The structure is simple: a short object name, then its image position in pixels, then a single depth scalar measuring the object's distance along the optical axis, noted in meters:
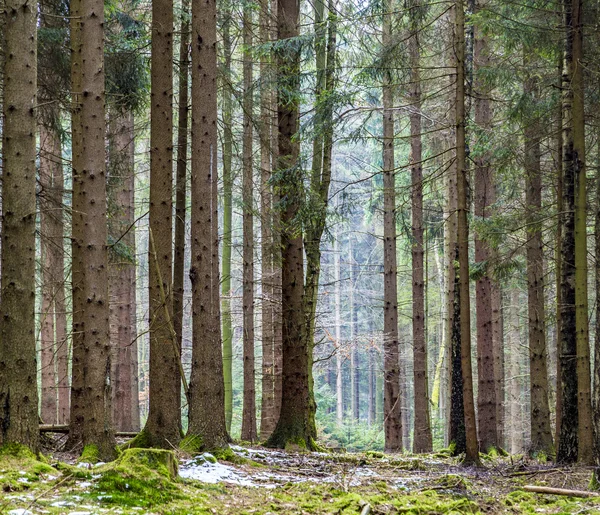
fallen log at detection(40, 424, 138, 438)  16.49
